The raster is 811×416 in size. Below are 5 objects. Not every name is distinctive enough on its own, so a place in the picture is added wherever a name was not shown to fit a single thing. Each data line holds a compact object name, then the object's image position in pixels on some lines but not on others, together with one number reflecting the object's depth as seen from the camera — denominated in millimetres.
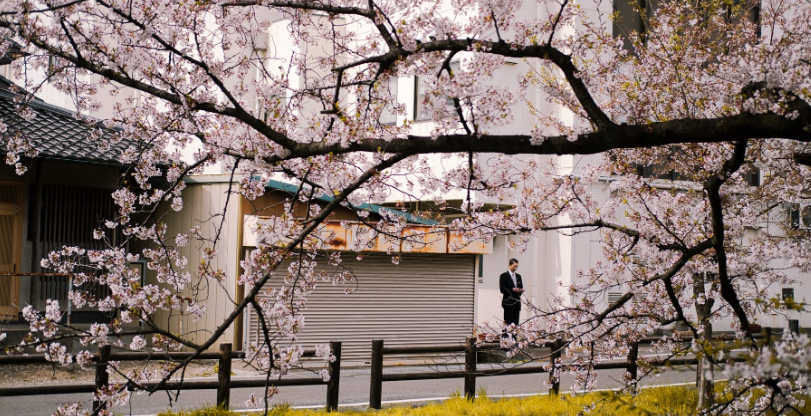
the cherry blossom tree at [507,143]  4543
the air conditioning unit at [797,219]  17934
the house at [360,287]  14773
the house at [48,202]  13836
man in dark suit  16016
